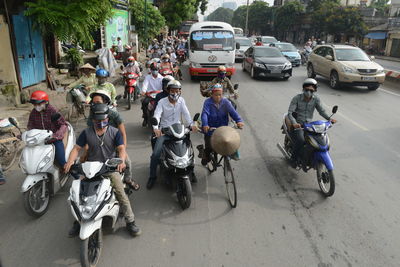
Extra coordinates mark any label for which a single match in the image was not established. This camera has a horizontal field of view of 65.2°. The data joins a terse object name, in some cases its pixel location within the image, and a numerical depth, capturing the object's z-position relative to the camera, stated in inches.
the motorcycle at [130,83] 388.5
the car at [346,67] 488.4
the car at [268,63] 579.8
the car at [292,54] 800.8
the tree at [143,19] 1064.8
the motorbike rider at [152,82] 305.1
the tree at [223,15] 6628.9
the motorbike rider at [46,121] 178.5
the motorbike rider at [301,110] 211.2
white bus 556.4
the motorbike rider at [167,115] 188.9
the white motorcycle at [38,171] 162.1
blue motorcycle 187.6
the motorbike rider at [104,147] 143.8
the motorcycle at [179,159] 170.8
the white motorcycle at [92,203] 123.0
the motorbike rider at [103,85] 264.1
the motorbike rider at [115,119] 174.4
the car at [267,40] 1000.0
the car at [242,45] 889.5
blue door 389.7
